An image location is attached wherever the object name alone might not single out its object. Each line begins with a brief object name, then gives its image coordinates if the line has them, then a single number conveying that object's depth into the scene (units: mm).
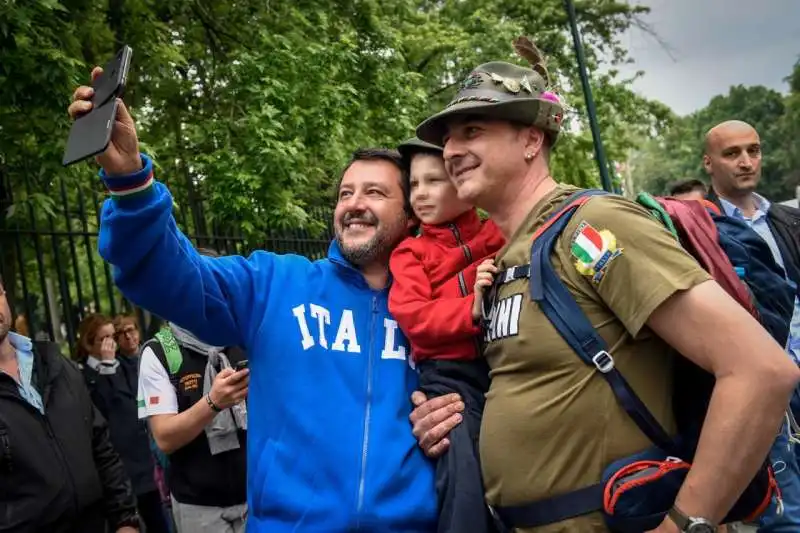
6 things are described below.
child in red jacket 2055
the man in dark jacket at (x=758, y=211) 3443
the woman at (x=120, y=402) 5613
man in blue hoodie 1986
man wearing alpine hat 1658
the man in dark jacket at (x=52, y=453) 2920
